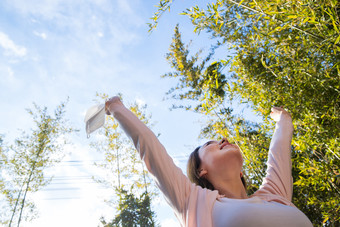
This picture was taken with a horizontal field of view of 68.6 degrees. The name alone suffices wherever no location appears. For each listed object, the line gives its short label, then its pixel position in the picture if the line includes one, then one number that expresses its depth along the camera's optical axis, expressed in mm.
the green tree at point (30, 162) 6668
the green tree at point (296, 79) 2006
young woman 804
